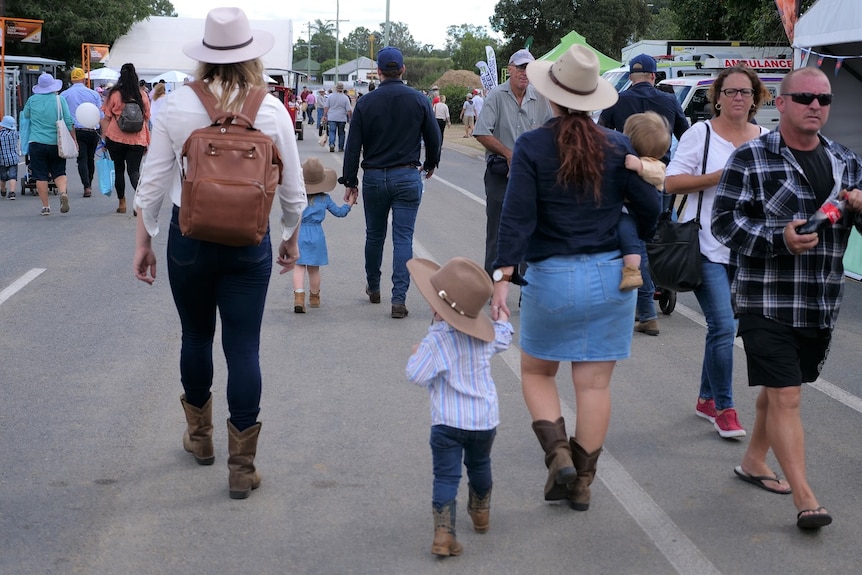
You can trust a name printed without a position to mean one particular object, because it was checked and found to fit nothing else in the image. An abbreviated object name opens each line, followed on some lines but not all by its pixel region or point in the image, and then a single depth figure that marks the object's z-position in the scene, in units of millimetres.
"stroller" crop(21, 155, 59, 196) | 16712
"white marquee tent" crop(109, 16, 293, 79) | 55312
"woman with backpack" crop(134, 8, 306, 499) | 4371
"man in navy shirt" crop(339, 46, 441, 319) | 8250
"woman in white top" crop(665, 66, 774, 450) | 5570
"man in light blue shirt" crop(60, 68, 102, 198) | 15618
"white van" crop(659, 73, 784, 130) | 18594
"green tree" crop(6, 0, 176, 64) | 48375
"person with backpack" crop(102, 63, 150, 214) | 13453
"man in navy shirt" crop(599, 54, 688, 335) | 8180
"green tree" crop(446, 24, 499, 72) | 95738
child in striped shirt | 4004
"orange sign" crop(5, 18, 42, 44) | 26438
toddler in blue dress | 8391
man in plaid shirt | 4398
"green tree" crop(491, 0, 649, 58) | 57031
